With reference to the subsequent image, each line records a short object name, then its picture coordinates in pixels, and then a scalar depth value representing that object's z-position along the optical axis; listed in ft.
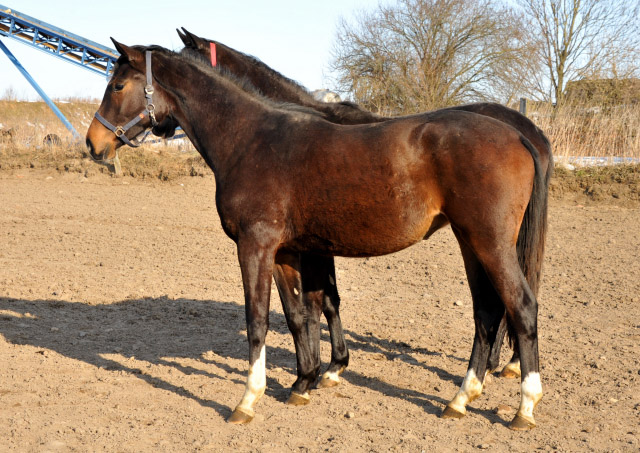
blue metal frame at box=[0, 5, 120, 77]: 54.03
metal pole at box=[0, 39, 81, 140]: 55.36
